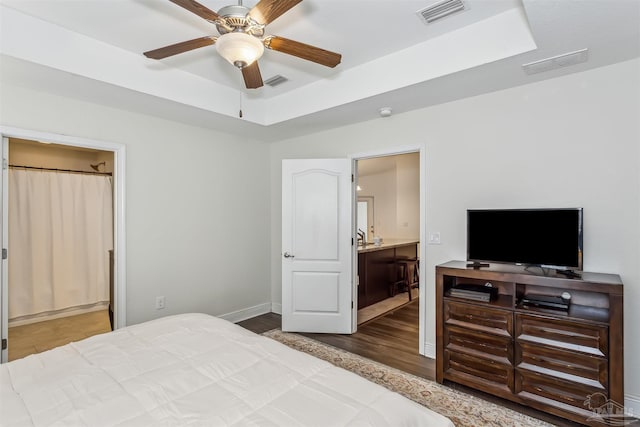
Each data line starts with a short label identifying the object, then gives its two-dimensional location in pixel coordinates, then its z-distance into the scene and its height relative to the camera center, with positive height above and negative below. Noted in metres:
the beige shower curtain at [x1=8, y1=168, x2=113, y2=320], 4.12 -0.41
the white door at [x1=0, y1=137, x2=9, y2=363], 2.65 -0.29
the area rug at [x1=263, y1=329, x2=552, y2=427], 2.13 -1.37
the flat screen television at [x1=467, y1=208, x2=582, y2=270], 2.29 -0.20
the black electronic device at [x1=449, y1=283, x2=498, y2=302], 2.50 -0.64
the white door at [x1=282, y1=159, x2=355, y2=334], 3.78 -0.42
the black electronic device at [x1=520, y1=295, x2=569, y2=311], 2.25 -0.64
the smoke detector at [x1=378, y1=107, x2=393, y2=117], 3.23 +0.98
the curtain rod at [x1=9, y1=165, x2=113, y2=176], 4.17 +0.54
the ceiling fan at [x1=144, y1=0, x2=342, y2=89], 1.55 +0.92
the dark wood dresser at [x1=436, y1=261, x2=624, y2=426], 2.03 -0.89
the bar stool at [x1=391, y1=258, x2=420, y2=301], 5.30 -1.11
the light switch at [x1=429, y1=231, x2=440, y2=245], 3.15 -0.27
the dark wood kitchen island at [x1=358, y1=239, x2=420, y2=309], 4.66 -0.90
